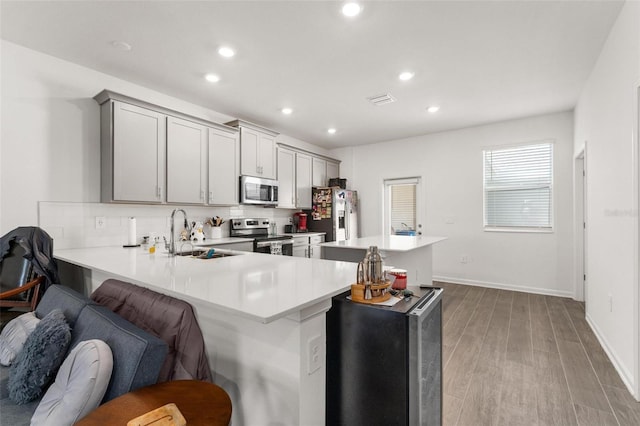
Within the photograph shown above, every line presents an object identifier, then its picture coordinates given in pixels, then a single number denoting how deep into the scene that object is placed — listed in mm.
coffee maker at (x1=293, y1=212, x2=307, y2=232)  5703
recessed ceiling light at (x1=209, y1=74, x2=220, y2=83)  3185
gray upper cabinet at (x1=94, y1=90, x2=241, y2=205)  2980
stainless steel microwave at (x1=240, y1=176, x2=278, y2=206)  4273
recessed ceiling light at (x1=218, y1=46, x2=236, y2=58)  2666
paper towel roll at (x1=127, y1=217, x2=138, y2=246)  3150
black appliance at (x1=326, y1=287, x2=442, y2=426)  1152
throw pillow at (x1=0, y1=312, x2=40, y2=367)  1562
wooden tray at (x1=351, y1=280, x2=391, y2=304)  1272
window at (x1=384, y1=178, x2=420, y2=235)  5805
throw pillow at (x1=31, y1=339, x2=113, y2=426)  984
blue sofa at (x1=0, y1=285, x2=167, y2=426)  1067
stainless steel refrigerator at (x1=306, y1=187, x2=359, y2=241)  5637
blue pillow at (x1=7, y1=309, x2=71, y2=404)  1264
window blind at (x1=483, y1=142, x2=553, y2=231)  4594
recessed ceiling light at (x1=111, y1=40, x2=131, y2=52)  2581
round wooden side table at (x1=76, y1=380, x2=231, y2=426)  909
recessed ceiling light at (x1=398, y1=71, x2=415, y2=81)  3150
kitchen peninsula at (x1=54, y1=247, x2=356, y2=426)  1096
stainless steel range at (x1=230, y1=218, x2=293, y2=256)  4245
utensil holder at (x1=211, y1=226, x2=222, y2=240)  4145
